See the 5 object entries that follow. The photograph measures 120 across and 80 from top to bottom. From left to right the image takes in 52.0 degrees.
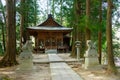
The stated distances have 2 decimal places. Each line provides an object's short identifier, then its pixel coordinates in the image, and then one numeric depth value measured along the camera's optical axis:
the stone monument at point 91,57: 6.44
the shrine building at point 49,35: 15.93
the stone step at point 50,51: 15.11
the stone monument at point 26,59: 6.45
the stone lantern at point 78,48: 8.98
